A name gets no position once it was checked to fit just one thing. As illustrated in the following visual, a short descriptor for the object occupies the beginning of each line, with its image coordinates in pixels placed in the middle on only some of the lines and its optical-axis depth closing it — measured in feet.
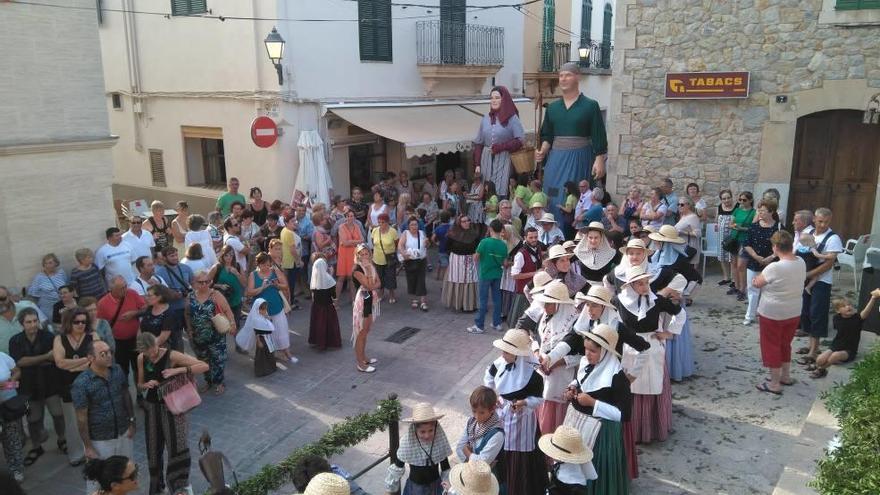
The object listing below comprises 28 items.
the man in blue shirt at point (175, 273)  25.96
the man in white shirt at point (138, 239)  28.66
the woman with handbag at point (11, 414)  18.75
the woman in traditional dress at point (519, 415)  16.01
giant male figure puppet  31.30
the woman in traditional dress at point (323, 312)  27.96
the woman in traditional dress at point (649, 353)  19.12
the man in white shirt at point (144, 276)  24.53
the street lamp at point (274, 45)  40.19
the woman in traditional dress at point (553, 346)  17.97
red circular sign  41.50
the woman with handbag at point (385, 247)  34.40
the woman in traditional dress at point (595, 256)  25.20
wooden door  33.73
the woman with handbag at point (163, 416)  18.35
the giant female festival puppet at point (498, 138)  38.14
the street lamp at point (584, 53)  67.87
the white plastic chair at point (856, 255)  31.04
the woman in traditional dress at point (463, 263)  33.09
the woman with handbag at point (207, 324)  24.14
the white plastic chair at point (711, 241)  34.58
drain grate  30.40
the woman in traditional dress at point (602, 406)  15.65
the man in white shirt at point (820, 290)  25.11
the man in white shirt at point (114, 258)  26.20
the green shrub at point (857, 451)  11.87
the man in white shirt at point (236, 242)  30.78
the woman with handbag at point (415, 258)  33.81
